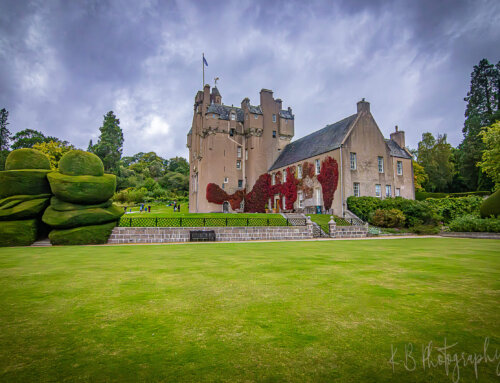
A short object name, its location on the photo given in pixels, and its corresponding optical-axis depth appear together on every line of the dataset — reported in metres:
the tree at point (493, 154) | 28.73
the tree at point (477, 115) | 45.06
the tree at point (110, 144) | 63.41
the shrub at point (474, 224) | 19.74
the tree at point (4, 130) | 56.81
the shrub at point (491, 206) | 22.19
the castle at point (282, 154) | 30.34
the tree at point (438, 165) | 50.22
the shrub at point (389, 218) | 24.70
